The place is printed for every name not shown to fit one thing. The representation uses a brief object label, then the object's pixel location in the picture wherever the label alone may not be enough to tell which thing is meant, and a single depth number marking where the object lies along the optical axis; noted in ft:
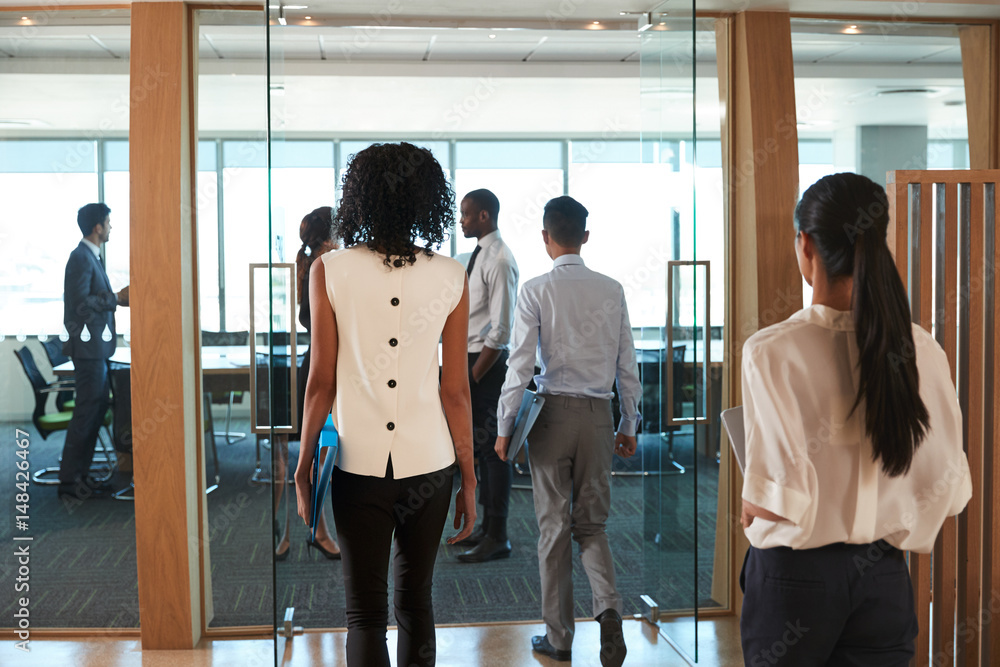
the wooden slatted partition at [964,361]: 8.41
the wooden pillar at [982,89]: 11.16
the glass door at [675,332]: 10.00
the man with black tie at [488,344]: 14.03
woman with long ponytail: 4.60
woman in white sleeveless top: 6.56
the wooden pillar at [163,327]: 9.84
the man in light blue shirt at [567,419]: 9.96
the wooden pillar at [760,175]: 10.41
